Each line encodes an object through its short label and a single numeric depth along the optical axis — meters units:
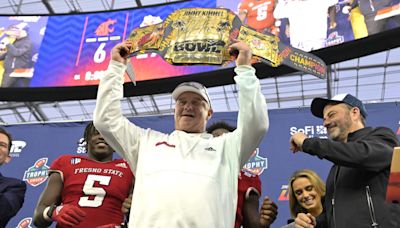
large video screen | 4.20
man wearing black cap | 2.07
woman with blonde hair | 2.78
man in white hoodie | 1.80
